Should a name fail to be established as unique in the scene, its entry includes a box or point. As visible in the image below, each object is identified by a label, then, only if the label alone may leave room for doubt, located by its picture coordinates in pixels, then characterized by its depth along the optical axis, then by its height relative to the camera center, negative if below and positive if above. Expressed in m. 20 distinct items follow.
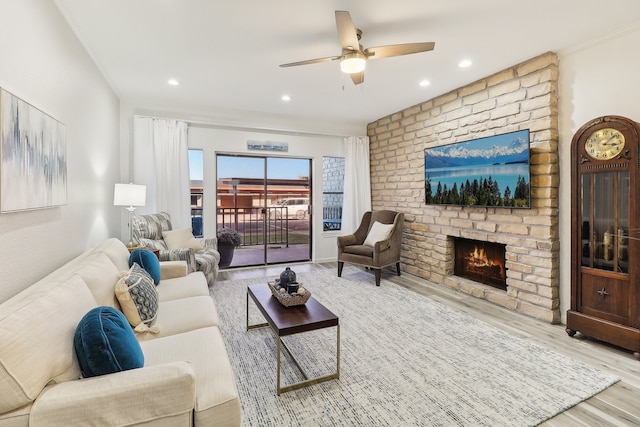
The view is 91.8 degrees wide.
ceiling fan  2.29 +1.26
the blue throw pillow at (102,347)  1.22 -0.55
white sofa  1.04 -0.65
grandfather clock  2.41 -0.22
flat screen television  3.26 +0.42
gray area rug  1.79 -1.17
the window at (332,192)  6.02 +0.32
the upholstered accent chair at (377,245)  4.38 -0.56
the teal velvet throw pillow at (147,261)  2.59 -0.43
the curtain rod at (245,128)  4.82 +1.36
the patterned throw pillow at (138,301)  1.88 -0.57
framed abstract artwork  1.50 +0.31
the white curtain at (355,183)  5.82 +0.47
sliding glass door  5.45 +0.06
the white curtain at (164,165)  4.46 +0.66
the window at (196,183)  5.03 +0.43
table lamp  3.43 +0.17
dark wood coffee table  2.00 -0.75
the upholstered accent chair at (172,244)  3.66 -0.46
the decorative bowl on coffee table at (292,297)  2.30 -0.67
